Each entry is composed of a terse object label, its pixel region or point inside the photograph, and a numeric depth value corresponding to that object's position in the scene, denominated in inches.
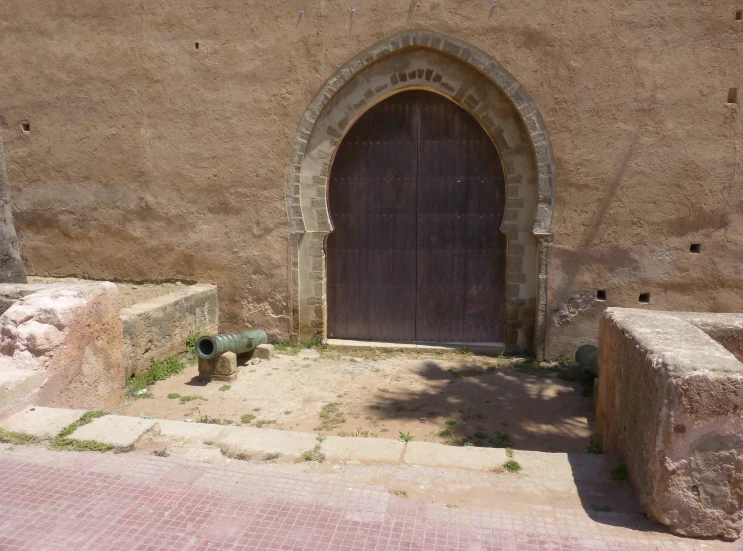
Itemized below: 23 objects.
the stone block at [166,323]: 250.7
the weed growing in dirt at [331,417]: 215.3
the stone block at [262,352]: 296.0
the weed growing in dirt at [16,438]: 137.6
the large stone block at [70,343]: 161.6
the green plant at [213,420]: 213.9
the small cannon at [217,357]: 259.4
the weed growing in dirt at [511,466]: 128.3
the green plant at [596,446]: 158.6
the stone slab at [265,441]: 136.2
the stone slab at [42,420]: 141.6
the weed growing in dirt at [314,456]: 132.0
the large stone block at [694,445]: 104.0
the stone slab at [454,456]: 131.0
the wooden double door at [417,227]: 318.0
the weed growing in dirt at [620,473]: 124.1
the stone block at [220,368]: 261.3
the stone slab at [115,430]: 138.3
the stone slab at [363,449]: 133.4
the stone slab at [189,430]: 144.2
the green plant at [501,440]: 199.9
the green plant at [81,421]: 140.6
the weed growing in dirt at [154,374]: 245.4
